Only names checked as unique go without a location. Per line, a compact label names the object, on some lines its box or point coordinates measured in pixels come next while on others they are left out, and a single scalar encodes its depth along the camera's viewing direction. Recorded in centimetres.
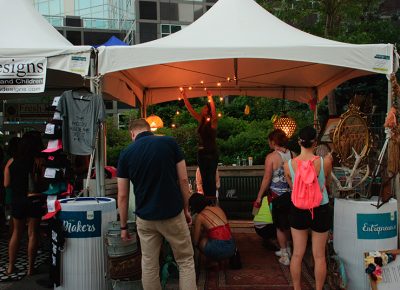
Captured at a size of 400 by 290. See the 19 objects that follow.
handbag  537
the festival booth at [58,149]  427
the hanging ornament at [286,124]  852
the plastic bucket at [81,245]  426
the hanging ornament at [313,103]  897
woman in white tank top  548
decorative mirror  518
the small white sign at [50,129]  476
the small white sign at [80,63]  487
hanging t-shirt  479
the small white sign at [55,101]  485
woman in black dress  722
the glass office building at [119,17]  3300
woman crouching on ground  492
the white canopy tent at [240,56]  489
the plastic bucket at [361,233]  433
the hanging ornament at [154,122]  862
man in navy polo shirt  373
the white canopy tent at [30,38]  493
